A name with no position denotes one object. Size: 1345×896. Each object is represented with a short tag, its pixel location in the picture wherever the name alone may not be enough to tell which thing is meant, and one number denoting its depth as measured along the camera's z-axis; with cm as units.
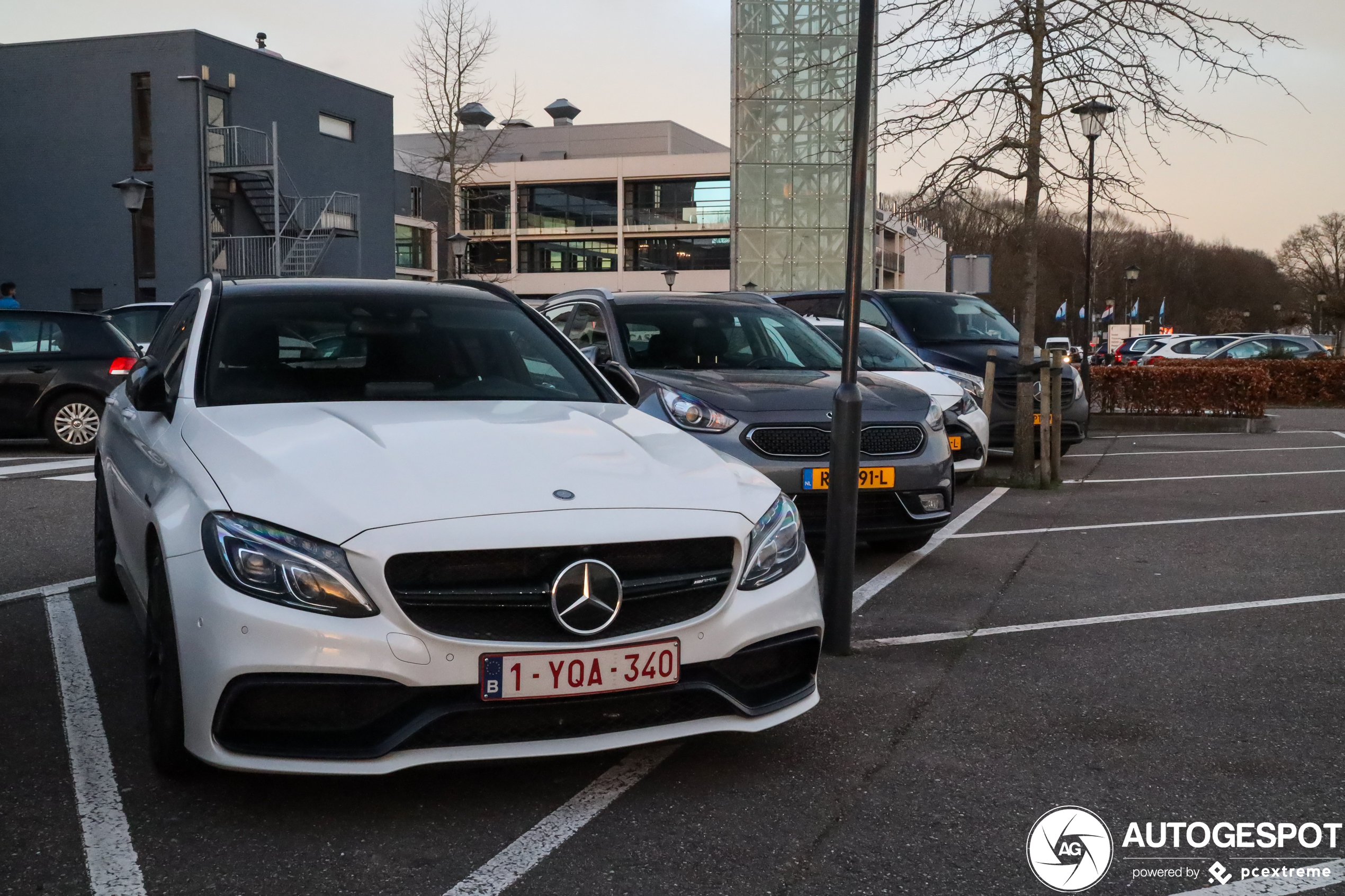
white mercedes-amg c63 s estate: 328
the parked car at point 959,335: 1258
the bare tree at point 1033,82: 1170
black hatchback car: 1313
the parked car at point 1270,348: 3073
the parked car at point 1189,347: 3403
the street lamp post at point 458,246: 3198
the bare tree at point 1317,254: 8112
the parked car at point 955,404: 996
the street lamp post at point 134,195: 2311
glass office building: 3947
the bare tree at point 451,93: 3688
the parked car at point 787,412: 685
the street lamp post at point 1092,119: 1280
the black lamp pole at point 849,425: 509
